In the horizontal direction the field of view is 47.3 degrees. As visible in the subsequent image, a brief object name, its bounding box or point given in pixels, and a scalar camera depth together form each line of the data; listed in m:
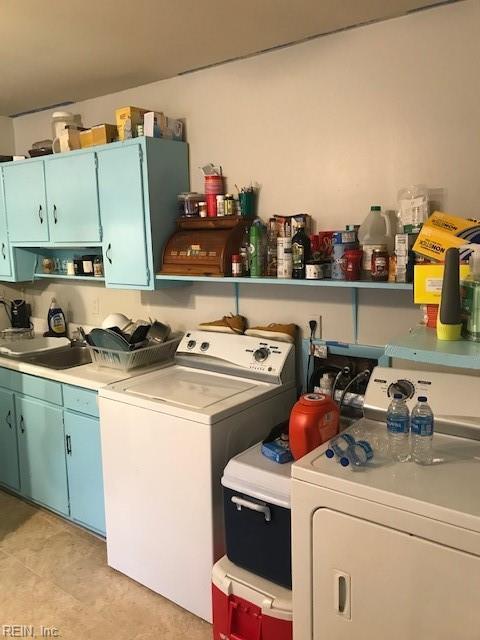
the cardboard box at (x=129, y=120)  2.81
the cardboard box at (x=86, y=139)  2.98
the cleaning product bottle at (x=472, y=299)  1.63
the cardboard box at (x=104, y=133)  2.89
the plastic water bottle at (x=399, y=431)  1.79
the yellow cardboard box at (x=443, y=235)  1.80
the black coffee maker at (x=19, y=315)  3.99
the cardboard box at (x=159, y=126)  2.76
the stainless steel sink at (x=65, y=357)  3.39
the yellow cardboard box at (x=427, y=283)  1.76
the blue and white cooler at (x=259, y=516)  1.91
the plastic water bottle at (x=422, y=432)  1.75
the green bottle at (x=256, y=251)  2.54
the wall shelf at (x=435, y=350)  1.52
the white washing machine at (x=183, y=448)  2.19
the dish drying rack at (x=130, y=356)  2.81
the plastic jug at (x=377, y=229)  2.26
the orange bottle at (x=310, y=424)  1.94
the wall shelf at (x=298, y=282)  2.05
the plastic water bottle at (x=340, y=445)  1.80
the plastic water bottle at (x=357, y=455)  1.74
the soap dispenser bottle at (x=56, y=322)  3.74
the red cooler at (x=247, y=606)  1.89
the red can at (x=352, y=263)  2.21
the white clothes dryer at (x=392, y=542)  1.49
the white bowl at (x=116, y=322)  3.08
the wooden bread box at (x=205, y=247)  2.62
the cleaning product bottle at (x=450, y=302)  1.61
